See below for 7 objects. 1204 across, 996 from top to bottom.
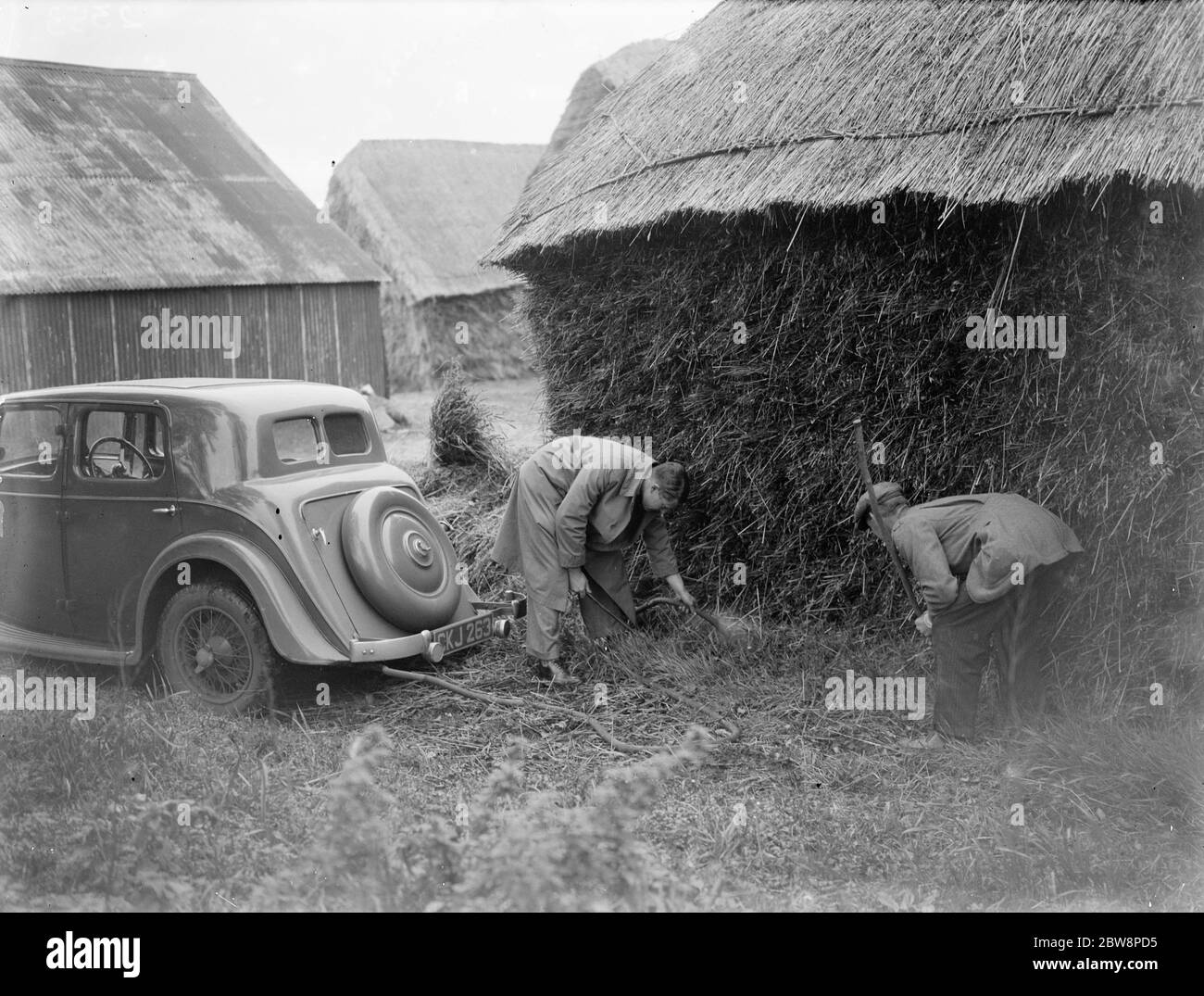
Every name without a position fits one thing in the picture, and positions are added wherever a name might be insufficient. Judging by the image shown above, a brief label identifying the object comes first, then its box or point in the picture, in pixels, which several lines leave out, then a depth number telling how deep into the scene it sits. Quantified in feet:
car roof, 21.22
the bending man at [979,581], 18.16
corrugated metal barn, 53.11
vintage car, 20.22
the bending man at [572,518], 22.40
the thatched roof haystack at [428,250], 86.02
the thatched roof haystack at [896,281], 19.12
